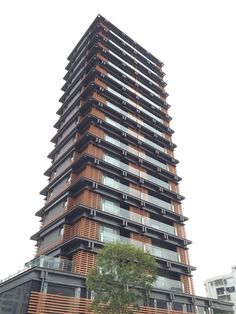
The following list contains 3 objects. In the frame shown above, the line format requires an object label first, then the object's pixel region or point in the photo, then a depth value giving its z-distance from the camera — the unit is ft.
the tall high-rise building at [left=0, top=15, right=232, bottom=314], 65.04
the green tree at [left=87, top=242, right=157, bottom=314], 51.09
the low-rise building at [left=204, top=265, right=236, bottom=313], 227.59
